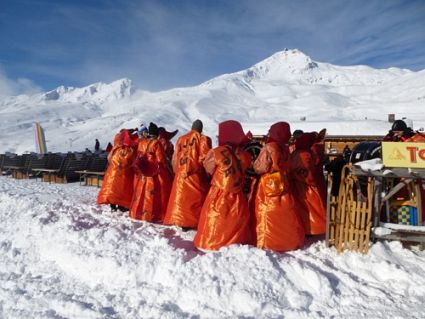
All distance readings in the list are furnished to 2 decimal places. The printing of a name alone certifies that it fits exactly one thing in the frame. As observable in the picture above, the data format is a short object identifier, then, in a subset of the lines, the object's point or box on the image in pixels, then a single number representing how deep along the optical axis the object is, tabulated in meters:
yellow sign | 4.42
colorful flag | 18.58
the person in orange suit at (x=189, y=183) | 5.46
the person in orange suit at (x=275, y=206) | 4.55
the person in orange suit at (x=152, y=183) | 6.08
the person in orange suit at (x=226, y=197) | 4.52
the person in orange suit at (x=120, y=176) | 6.84
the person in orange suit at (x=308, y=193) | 4.99
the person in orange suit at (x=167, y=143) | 6.30
